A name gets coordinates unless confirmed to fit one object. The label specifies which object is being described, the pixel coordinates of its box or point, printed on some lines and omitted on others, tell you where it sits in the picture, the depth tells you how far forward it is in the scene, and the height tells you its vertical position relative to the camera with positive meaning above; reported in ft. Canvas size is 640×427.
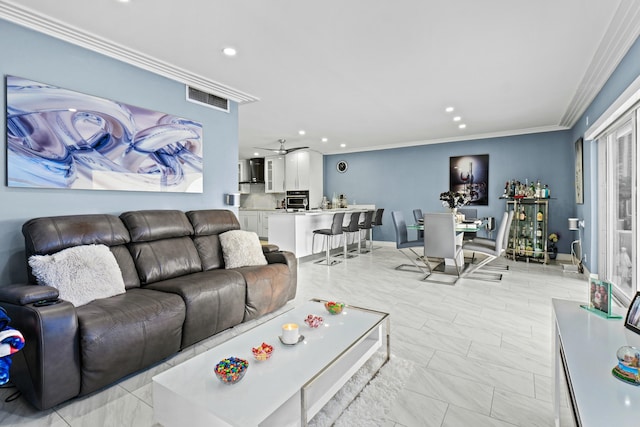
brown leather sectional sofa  5.82 -2.07
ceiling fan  23.59 +5.01
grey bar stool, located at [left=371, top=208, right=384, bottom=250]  23.99 -0.71
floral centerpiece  17.12 +0.42
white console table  3.13 -1.97
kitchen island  19.44 -1.32
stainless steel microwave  27.48 +0.90
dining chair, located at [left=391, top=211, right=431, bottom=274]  16.58 -1.76
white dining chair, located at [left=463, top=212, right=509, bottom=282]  14.65 -1.94
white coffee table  4.34 -2.62
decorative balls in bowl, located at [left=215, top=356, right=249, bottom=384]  4.72 -2.39
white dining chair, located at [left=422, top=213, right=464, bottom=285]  14.58 -1.35
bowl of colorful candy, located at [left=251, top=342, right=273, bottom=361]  5.41 -2.43
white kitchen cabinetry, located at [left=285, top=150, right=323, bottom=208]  27.58 +3.19
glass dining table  15.15 -1.01
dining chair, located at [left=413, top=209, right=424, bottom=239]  21.93 -0.55
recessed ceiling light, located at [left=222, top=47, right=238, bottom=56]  9.75 +4.91
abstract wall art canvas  8.04 +2.02
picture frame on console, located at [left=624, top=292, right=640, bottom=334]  4.83 -1.71
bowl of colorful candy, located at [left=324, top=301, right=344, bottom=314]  7.70 -2.38
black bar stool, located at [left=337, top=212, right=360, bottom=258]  21.28 -1.19
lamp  16.78 -2.27
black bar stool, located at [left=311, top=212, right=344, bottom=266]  19.40 -1.31
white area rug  5.49 -3.59
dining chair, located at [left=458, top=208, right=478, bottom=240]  21.19 -0.38
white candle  6.07 -2.39
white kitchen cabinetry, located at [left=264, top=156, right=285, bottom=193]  29.37 +3.29
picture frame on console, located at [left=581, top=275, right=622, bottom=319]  5.41 -1.62
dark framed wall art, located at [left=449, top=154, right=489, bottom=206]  22.53 +2.23
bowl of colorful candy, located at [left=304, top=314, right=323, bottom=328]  6.86 -2.42
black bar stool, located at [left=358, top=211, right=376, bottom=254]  23.22 -1.12
